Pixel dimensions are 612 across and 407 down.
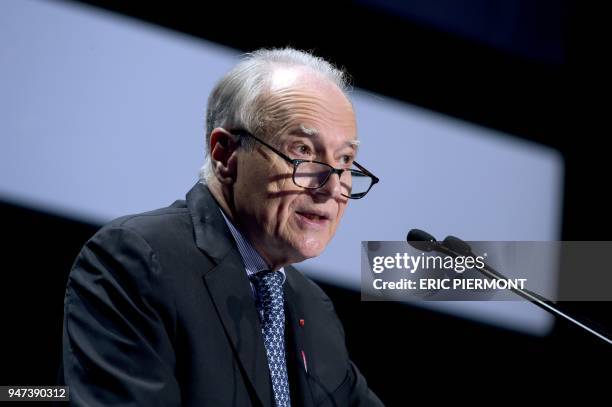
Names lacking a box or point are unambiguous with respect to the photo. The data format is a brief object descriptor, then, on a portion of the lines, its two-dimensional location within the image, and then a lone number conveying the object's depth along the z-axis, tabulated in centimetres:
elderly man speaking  331
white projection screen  375
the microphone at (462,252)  336
